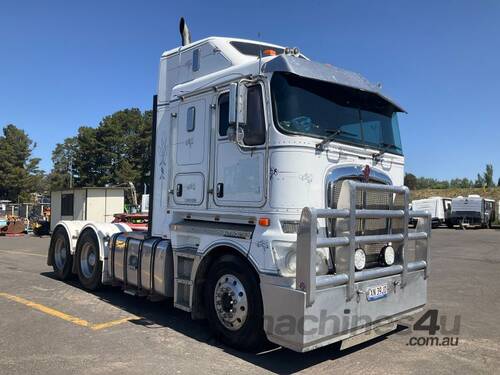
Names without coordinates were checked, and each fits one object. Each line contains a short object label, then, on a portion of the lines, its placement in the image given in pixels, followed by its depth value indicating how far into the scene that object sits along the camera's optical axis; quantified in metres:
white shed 24.30
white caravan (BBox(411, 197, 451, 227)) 38.78
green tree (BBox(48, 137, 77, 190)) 96.12
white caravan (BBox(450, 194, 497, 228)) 38.19
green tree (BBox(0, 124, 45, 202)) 66.44
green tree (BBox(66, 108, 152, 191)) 61.53
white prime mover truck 4.72
